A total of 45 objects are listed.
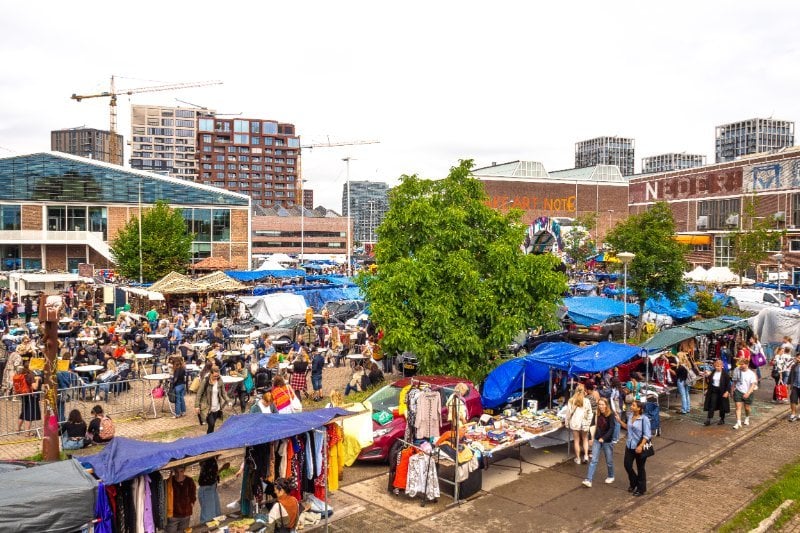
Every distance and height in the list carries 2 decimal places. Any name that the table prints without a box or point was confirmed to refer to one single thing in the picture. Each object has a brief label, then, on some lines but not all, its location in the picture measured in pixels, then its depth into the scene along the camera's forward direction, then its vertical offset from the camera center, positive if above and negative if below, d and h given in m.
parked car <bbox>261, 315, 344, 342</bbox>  26.18 -3.09
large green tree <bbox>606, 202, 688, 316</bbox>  28.23 -0.24
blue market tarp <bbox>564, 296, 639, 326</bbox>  26.80 -2.38
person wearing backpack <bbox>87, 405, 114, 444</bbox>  13.70 -3.67
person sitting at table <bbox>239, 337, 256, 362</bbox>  20.88 -3.12
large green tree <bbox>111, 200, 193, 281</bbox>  47.56 +0.59
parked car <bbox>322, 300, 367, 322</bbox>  32.56 -2.81
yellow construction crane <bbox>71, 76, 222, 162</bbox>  148.51 +36.20
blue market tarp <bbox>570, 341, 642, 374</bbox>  14.61 -2.46
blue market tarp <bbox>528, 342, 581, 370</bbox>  14.91 -2.46
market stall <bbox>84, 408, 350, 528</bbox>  8.31 -2.83
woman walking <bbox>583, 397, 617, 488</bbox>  11.69 -3.21
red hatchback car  12.95 -3.36
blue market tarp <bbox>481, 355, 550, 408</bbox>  15.33 -2.99
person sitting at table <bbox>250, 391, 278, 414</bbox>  13.01 -3.05
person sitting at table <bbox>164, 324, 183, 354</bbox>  24.47 -3.23
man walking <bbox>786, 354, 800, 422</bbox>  16.72 -3.56
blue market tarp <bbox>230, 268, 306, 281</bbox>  45.09 -1.42
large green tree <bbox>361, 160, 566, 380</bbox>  16.52 -0.73
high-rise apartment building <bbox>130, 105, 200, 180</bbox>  184.36 +26.31
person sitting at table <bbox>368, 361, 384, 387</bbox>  19.44 -3.63
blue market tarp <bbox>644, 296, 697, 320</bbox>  29.89 -2.58
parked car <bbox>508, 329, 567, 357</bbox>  21.78 -3.32
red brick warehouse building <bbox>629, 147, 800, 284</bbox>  57.41 +5.22
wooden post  10.40 -2.05
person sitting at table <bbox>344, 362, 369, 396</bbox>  19.02 -3.81
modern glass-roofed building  61.19 +4.90
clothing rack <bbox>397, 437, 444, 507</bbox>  10.99 -3.42
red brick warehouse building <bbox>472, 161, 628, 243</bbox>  101.50 +9.85
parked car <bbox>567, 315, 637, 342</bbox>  27.11 -3.31
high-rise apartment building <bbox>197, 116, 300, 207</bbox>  155.50 +23.39
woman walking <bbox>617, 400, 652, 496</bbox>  11.39 -3.36
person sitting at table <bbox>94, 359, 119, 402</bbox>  18.14 -3.50
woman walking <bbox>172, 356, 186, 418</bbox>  16.41 -3.29
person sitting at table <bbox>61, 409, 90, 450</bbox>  13.35 -3.65
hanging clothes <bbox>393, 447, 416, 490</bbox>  11.26 -3.75
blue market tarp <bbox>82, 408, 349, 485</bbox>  8.16 -2.56
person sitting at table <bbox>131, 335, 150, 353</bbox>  23.53 -3.29
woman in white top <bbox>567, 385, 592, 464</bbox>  12.80 -3.15
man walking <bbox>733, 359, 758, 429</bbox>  15.98 -3.34
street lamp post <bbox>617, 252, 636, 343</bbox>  20.42 -0.14
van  33.25 -2.43
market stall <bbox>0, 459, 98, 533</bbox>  7.11 -2.73
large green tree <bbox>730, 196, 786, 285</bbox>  44.12 +0.54
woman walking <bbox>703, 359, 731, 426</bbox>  15.86 -3.46
